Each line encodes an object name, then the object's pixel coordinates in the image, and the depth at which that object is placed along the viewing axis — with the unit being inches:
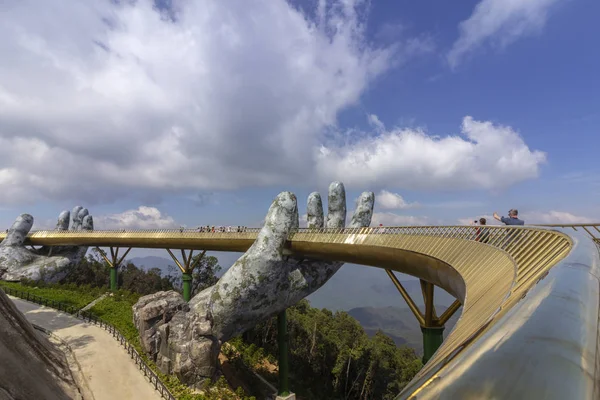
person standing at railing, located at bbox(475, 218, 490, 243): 440.8
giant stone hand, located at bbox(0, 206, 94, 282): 1546.5
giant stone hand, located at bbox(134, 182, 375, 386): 783.1
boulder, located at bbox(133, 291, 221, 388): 765.3
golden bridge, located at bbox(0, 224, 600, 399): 50.5
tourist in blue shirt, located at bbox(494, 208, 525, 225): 505.8
